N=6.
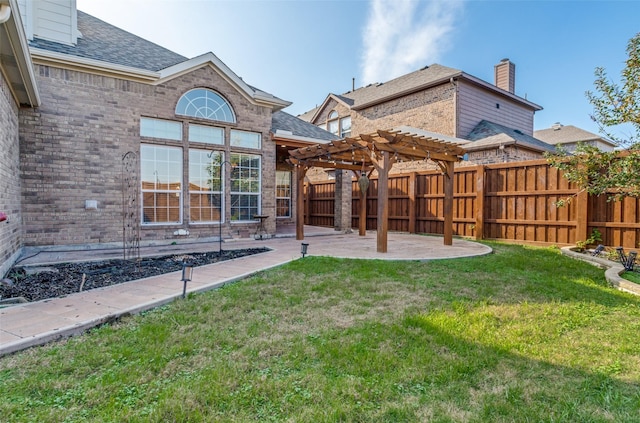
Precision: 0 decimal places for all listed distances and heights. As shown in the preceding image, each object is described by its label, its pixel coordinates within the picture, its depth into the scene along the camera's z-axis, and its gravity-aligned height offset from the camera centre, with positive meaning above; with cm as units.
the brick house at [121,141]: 765 +164
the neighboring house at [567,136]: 2527 +555
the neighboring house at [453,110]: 1402 +504
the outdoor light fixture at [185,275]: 430 -88
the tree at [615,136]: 592 +134
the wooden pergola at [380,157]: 813 +140
